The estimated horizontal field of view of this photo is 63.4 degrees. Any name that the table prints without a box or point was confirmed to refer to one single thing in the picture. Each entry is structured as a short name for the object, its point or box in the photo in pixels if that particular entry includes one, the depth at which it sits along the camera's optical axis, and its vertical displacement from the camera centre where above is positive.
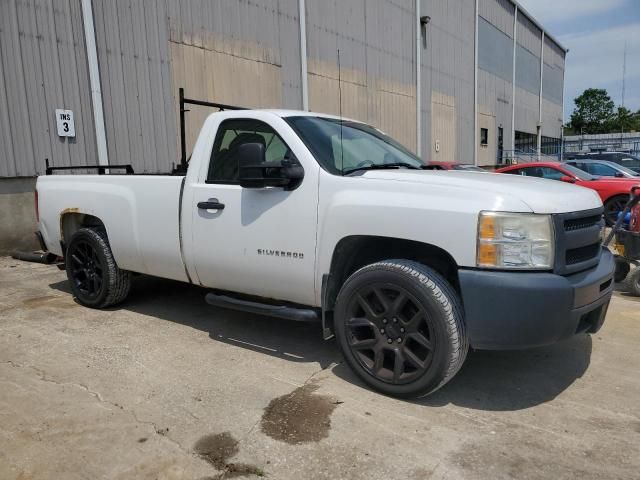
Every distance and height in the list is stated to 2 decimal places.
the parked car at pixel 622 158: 17.83 -0.21
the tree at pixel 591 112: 88.06 +7.19
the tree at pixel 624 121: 81.22 +4.93
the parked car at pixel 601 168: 12.88 -0.38
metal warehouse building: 8.24 +2.13
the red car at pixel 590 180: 10.82 -0.57
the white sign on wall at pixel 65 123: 8.60 +0.82
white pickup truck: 2.93 -0.53
